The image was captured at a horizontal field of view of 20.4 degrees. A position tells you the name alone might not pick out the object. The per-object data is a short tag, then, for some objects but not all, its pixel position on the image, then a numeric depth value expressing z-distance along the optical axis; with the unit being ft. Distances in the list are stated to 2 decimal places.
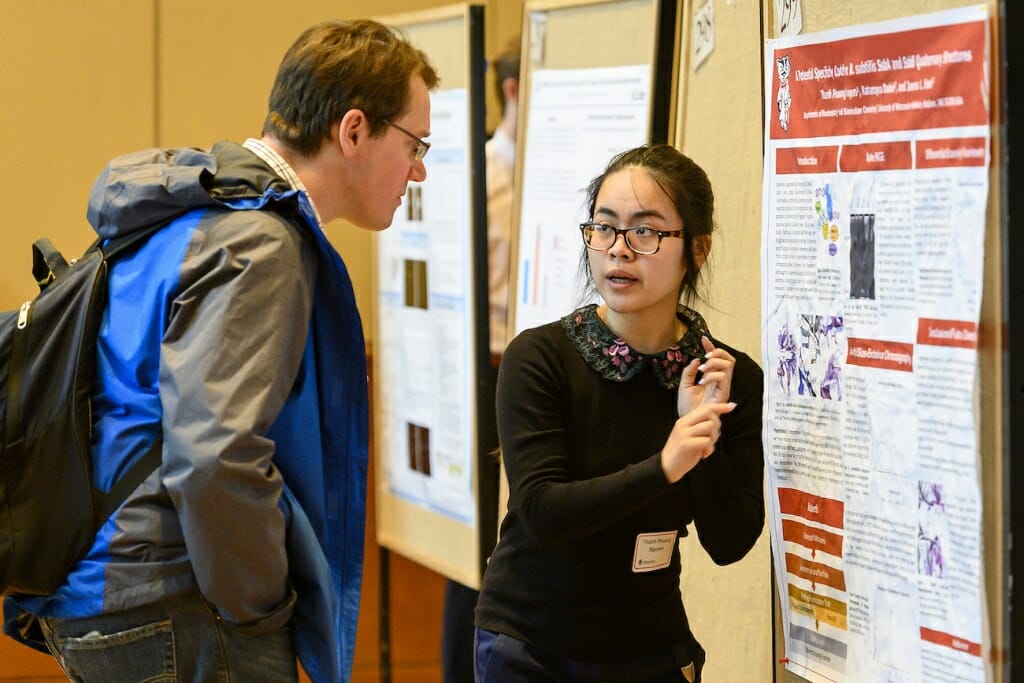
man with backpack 11.41
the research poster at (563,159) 14.87
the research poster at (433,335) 16.77
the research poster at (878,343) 11.69
